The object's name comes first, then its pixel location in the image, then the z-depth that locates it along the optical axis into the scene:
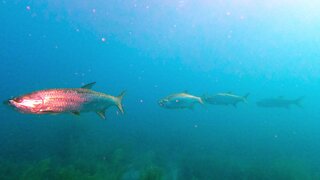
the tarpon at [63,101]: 3.22
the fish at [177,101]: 6.93
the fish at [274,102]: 13.15
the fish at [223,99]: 9.12
